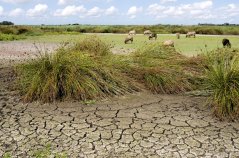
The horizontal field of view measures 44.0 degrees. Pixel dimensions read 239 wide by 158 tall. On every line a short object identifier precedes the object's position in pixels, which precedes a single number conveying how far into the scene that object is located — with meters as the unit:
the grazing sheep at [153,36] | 15.61
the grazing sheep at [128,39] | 13.36
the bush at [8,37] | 16.55
